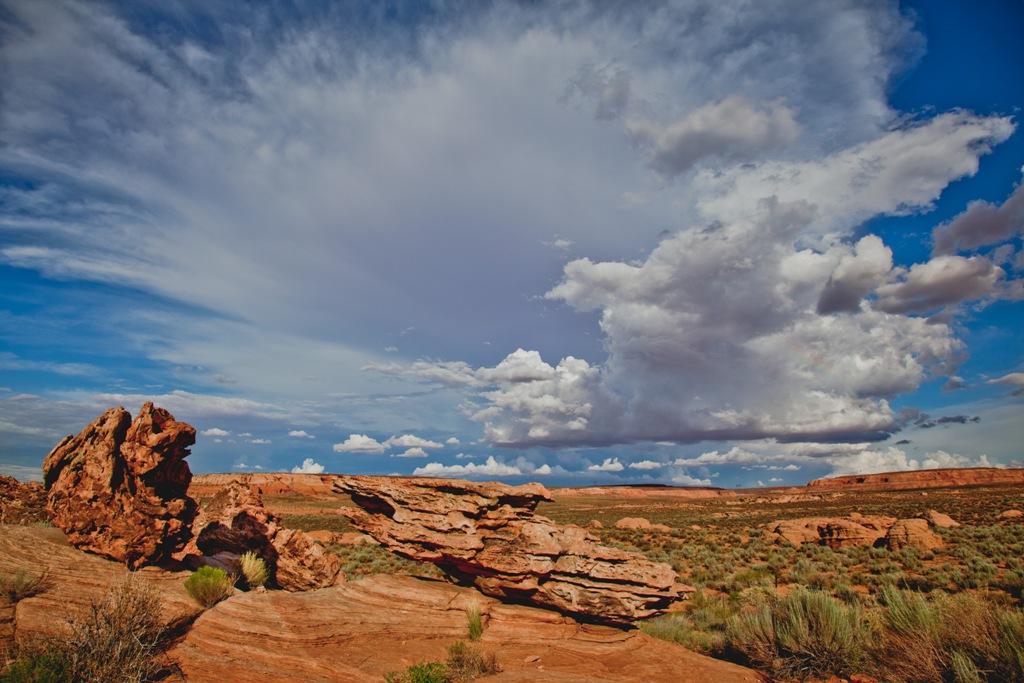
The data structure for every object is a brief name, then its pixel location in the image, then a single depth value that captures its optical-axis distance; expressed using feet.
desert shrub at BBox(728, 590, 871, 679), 34.86
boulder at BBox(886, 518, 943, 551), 89.30
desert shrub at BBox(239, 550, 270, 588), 43.57
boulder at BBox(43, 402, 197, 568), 38.47
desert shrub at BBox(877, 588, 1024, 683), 27.30
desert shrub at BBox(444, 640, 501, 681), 31.37
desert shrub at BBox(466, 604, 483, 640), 35.96
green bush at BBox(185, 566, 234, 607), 35.88
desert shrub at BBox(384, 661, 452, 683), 29.01
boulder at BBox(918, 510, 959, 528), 111.77
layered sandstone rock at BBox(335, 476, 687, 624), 38.73
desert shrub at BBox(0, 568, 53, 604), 29.86
